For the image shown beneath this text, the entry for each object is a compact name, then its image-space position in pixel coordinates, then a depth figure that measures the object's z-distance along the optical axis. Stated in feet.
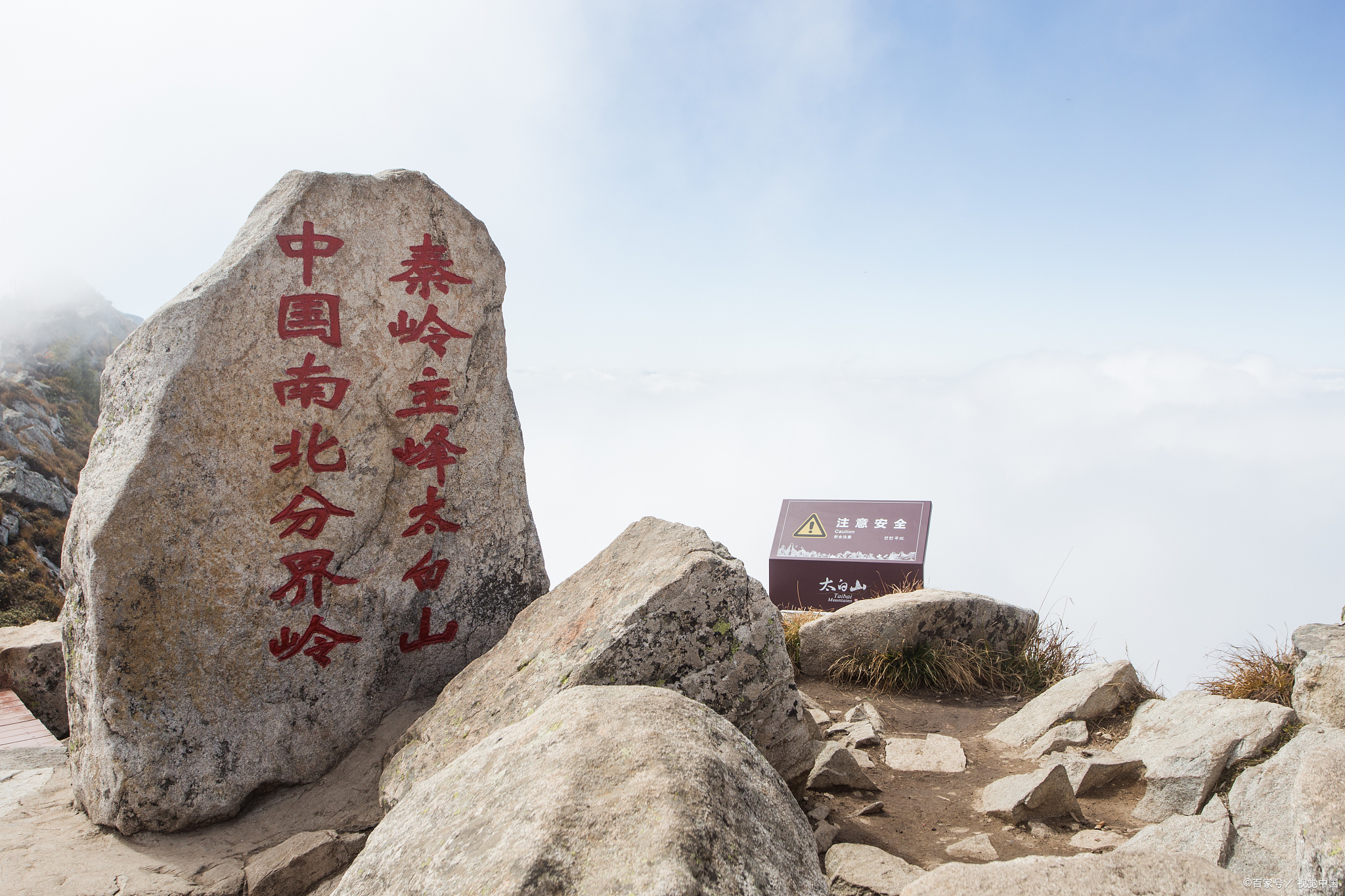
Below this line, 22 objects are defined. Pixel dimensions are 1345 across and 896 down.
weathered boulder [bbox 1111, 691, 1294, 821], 14.60
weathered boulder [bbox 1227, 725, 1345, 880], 12.48
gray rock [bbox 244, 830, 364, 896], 12.74
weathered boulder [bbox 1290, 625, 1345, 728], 15.31
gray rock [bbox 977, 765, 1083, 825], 14.84
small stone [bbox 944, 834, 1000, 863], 13.89
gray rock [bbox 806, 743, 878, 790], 16.63
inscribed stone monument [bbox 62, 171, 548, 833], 13.97
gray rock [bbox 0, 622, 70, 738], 22.39
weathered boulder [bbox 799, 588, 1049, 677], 24.52
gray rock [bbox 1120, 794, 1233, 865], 12.71
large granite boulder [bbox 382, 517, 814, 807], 12.80
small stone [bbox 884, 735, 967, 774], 18.51
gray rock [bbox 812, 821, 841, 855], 13.98
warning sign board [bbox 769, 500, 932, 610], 31.24
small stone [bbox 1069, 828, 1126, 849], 13.97
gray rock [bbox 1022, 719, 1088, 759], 18.62
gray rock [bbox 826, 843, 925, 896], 12.19
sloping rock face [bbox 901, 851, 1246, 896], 7.57
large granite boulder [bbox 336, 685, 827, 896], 6.72
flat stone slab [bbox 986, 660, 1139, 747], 19.58
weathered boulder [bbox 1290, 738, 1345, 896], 6.87
